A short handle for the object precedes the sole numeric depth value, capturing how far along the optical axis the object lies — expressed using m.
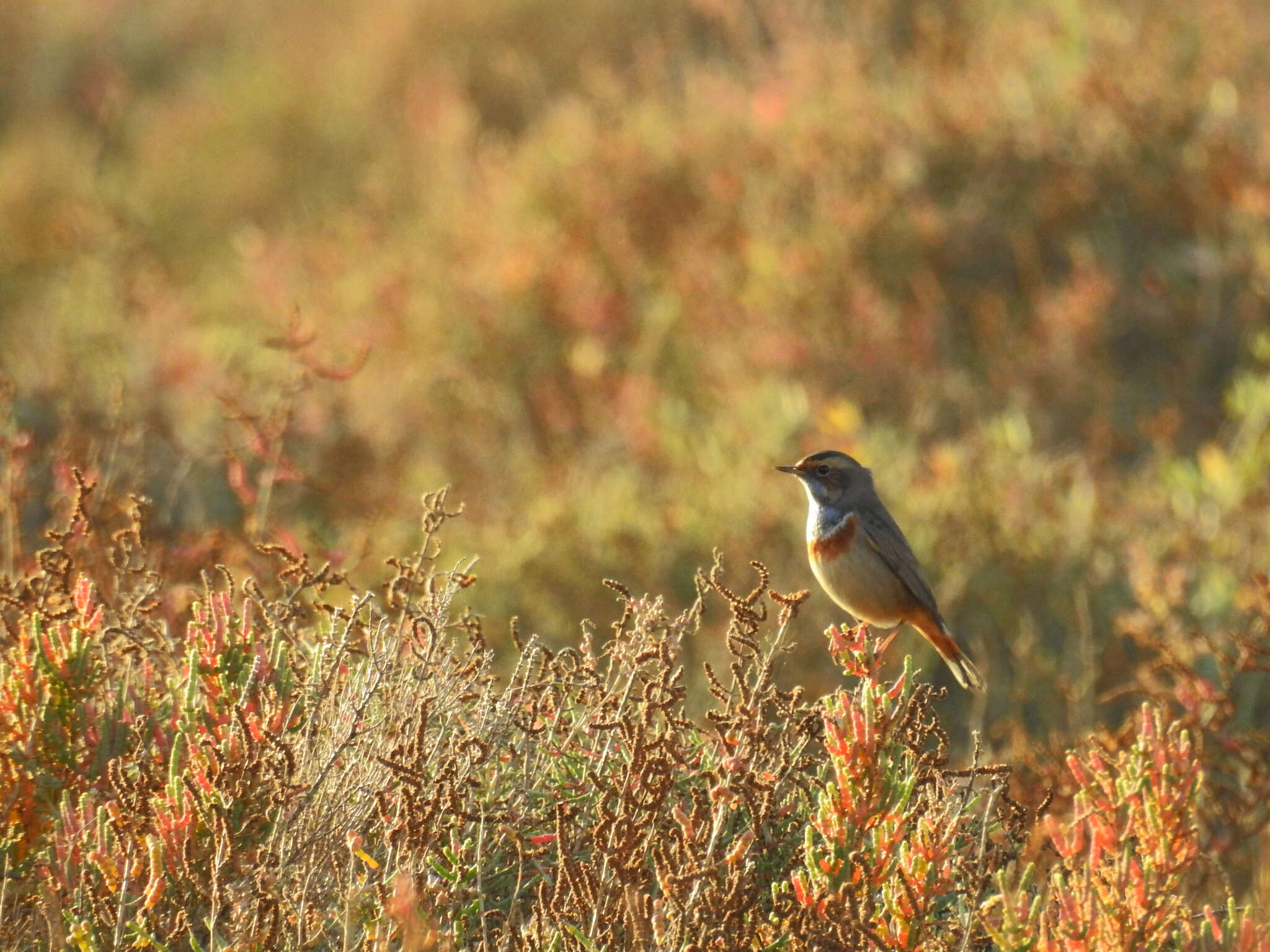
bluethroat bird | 10.46
